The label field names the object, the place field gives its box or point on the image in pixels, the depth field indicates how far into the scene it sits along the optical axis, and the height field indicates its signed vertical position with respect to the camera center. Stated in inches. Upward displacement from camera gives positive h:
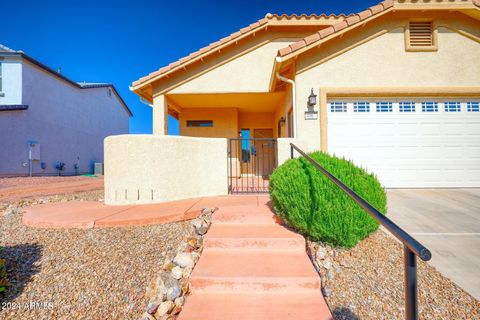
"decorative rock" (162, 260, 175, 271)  96.0 -45.7
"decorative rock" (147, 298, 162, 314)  79.9 -53.4
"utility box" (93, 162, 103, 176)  565.9 -1.7
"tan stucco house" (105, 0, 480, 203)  227.5 +76.9
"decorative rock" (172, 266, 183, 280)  92.5 -47.3
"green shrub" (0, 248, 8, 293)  86.9 -46.1
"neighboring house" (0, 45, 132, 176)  412.5 +113.6
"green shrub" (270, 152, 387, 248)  105.5 -20.4
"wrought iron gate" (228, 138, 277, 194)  364.5 +11.7
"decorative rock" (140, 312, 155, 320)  78.2 -55.8
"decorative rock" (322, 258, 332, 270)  98.6 -47.5
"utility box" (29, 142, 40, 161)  435.5 +37.4
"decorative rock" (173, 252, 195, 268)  97.9 -44.4
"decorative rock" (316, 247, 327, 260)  103.7 -44.5
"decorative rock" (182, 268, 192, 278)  93.8 -47.8
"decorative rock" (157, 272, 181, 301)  85.4 -50.0
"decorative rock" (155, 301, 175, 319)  79.4 -54.3
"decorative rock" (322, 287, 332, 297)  86.6 -53.1
